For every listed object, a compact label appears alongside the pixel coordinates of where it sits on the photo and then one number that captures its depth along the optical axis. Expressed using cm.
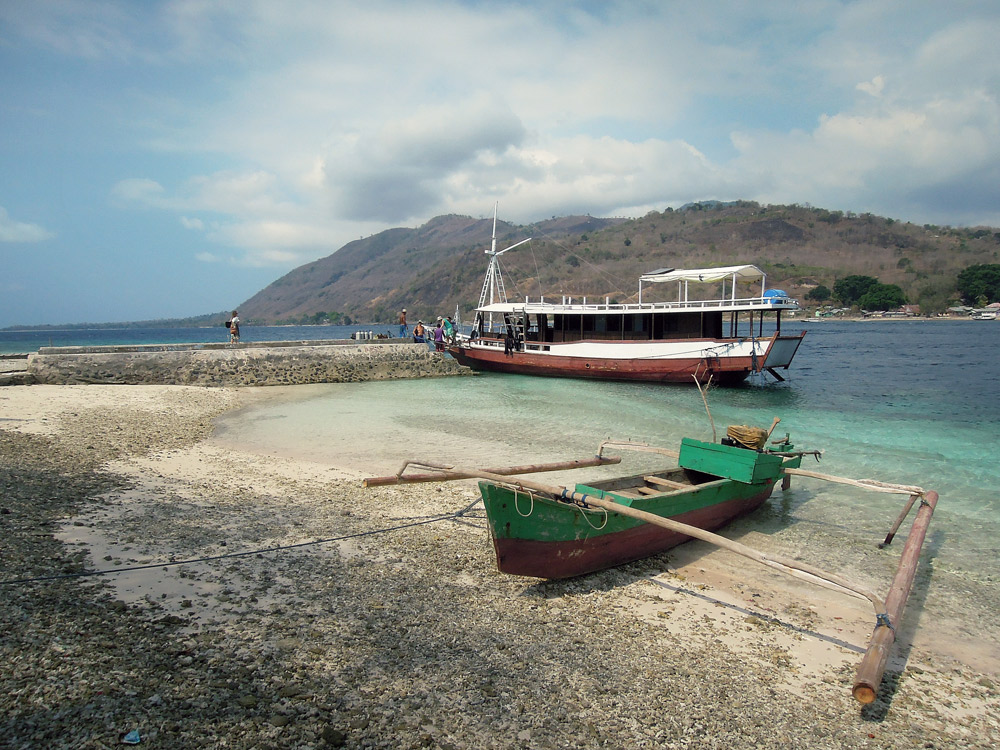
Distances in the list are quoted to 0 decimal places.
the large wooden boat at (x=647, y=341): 2338
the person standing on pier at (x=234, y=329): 2652
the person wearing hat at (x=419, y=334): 2998
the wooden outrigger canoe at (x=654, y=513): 428
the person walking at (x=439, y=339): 3136
